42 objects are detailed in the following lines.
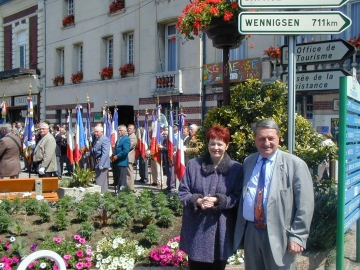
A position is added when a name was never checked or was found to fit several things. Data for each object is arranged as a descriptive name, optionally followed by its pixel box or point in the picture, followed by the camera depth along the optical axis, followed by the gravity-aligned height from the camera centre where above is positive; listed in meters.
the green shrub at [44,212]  6.67 -1.18
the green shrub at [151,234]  5.94 -1.33
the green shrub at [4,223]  6.22 -1.24
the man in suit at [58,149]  15.66 -0.63
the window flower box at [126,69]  22.86 +3.02
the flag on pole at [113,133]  14.78 -0.09
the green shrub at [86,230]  6.05 -1.30
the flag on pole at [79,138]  13.03 -0.22
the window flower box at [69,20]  26.44 +6.33
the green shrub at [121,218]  6.41 -1.21
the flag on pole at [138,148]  14.80 -0.56
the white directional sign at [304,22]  4.71 +1.10
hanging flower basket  6.51 +1.40
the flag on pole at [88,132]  14.14 -0.05
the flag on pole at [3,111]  19.16 +0.78
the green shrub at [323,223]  5.55 -1.14
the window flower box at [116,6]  23.11 +6.25
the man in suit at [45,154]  10.34 -0.53
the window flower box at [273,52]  15.81 +2.71
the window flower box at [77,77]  25.87 +2.99
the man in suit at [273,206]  3.70 -0.62
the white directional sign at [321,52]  5.65 +0.98
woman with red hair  3.97 -0.62
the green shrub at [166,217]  6.47 -1.22
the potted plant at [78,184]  9.08 -1.10
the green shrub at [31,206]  7.14 -1.17
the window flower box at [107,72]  23.98 +3.01
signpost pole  4.79 +0.39
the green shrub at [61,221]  6.35 -1.24
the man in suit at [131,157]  12.41 -0.75
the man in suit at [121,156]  10.96 -0.62
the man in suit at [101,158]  10.38 -0.62
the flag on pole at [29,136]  13.57 -0.18
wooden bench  8.42 -1.07
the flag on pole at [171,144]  12.91 -0.38
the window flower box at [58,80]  27.30 +2.97
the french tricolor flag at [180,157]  11.40 -0.67
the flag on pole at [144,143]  14.65 -0.40
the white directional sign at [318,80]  5.59 +0.63
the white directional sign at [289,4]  4.72 +1.30
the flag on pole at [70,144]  13.41 -0.40
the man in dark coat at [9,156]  9.88 -0.55
